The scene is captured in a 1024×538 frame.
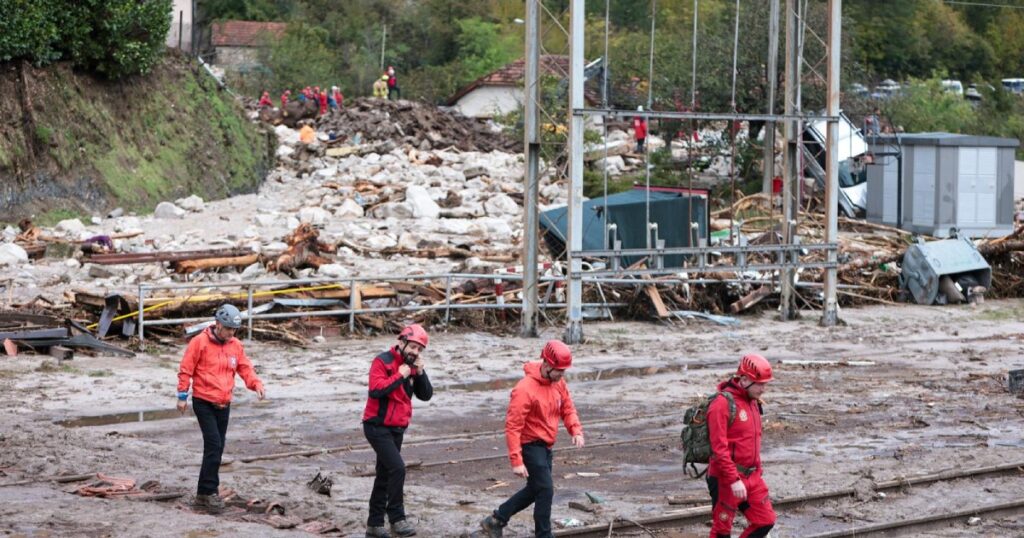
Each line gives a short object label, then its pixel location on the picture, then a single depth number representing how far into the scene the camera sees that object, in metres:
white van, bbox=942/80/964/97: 65.06
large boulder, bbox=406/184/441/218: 39.94
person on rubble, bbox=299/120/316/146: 55.06
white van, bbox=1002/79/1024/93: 73.44
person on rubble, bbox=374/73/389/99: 60.88
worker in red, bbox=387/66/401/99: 64.56
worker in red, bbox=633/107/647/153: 49.88
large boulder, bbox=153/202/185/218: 38.44
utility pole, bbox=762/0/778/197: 29.45
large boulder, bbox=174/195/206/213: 40.00
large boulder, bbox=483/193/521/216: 41.16
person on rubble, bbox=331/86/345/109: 60.00
